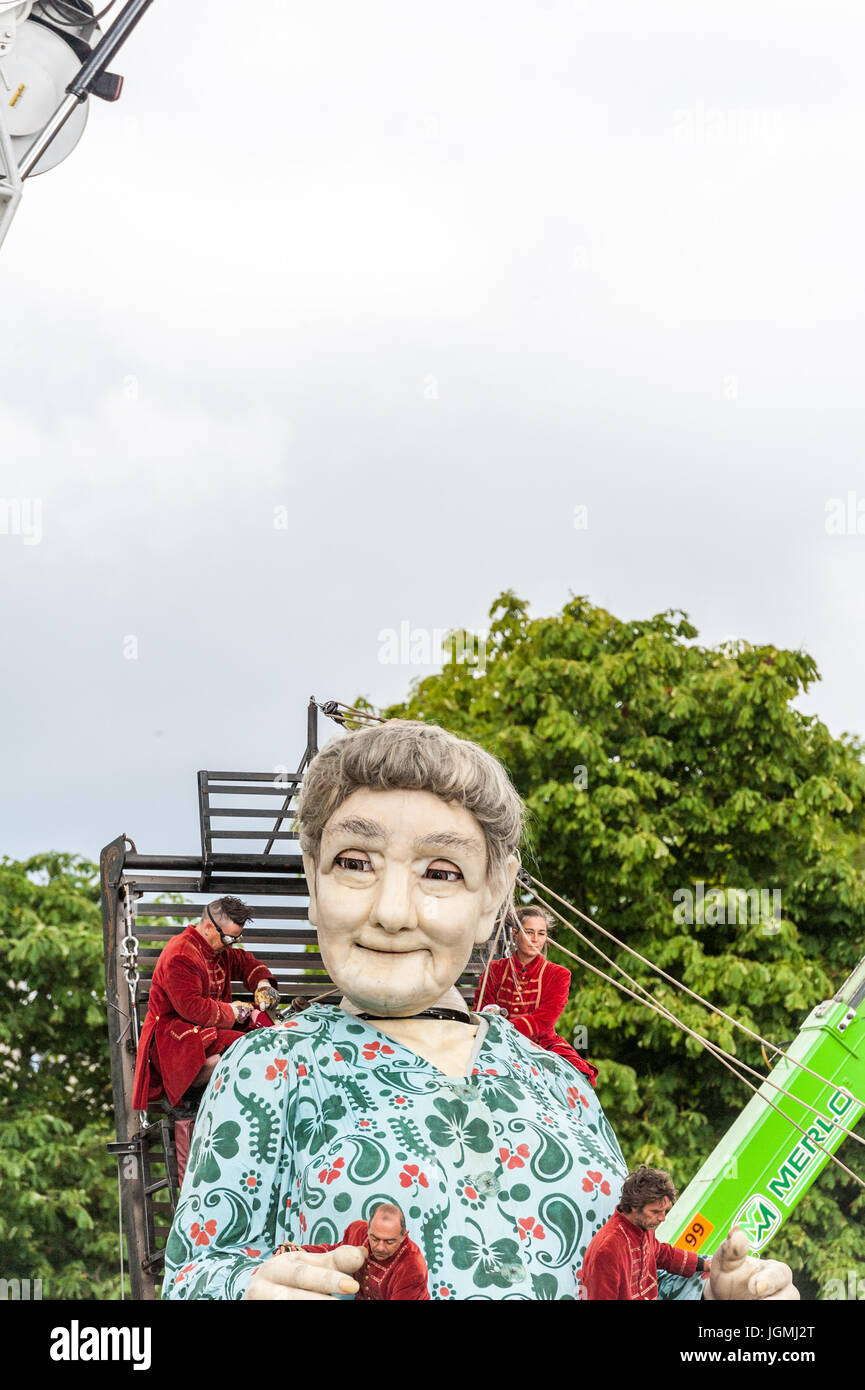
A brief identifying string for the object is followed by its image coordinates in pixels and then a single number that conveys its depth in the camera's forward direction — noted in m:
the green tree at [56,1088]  11.95
